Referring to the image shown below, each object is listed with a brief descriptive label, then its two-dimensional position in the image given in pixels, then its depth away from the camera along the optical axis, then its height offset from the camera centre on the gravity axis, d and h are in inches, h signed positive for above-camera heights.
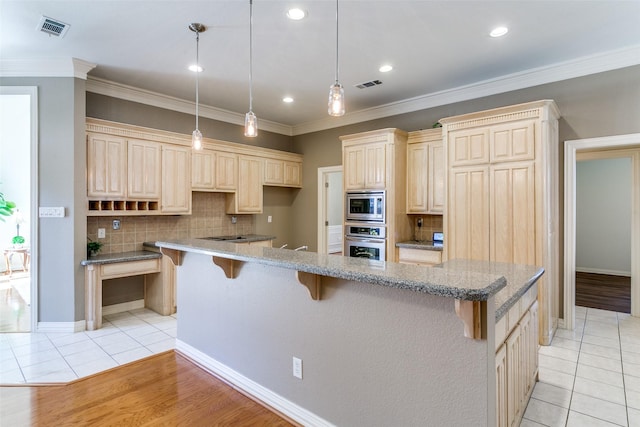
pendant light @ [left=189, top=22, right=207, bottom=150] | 115.4 +64.1
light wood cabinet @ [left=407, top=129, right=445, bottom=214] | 177.8 +22.1
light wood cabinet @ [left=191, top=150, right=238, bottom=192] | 190.1 +24.9
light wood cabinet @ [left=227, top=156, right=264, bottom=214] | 211.8 +15.4
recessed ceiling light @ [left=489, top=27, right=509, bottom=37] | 118.2 +64.6
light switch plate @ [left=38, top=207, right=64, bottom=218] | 143.9 +0.5
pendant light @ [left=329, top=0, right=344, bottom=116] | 84.2 +28.6
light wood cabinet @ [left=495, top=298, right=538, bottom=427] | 64.9 -34.7
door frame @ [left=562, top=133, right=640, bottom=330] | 145.1 +1.3
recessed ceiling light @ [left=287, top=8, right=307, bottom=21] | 106.3 +64.2
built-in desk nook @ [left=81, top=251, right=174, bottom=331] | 149.1 -30.1
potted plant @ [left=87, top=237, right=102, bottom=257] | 158.2 -16.4
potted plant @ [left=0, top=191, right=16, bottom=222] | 261.9 +4.4
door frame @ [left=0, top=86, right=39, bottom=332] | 142.8 +19.7
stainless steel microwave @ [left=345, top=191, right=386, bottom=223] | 182.2 +3.9
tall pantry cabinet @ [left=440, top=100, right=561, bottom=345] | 132.8 +9.4
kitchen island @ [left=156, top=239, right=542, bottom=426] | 57.0 -26.9
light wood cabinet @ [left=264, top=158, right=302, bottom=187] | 228.8 +28.5
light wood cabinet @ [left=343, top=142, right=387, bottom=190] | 182.7 +26.4
